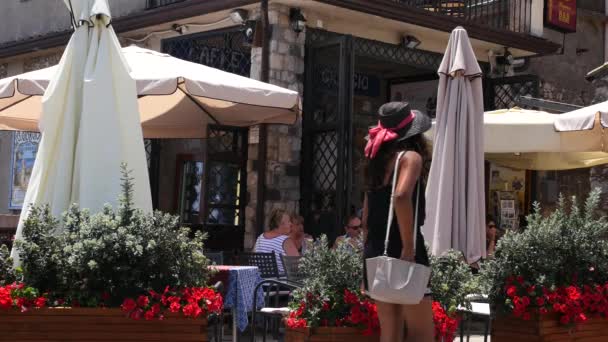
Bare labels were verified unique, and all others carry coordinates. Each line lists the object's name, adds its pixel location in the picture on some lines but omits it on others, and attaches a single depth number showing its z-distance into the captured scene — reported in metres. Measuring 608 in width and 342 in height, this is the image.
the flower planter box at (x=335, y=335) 5.20
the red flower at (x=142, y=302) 4.80
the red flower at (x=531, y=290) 5.88
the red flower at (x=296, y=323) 5.30
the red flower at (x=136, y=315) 4.76
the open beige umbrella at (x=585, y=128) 8.93
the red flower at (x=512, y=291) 5.89
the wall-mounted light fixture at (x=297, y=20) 11.80
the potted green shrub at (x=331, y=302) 5.21
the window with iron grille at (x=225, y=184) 11.50
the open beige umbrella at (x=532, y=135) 9.51
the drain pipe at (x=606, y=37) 16.92
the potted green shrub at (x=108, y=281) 4.76
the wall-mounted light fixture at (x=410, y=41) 13.30
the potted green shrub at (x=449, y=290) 5.40
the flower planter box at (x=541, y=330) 5.85
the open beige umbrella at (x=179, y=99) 8.66
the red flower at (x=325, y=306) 5.31
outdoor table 7.00
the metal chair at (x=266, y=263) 8.16
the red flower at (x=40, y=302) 4.82
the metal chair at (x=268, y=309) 6.48
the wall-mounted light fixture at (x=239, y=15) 11.91
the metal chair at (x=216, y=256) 8.51
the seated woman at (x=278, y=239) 9.14
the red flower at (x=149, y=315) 4.76
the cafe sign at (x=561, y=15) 15.12
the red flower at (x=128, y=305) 4.78
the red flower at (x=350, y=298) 5.27
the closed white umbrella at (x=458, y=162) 7.47
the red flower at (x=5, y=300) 4.78
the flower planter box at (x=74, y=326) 4.73
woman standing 4.81
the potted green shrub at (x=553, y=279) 5.87
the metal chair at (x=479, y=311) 5.88
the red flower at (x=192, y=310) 4.84
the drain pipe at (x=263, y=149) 11.62
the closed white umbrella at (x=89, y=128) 5.73
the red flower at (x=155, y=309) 4.80
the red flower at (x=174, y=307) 4.82
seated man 10.70
